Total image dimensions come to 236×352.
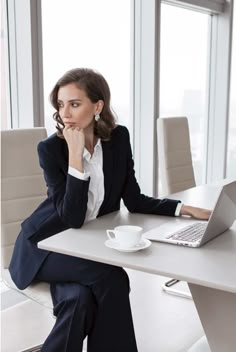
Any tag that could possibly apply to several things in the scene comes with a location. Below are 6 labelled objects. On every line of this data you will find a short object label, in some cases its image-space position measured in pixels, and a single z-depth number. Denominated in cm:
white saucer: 255
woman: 287
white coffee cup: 256
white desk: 239
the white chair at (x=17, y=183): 327
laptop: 263
